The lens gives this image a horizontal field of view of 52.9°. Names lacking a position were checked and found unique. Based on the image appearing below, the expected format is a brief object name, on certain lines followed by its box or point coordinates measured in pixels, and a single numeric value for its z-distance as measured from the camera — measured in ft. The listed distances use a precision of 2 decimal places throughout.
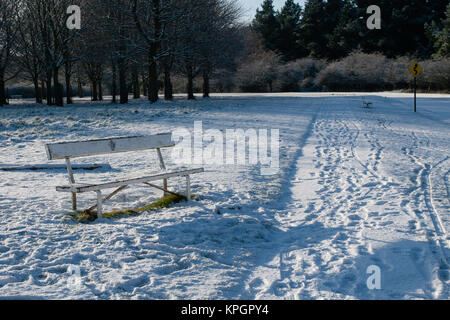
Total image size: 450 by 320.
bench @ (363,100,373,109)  84.40
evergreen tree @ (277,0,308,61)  234.17
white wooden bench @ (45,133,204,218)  18.12
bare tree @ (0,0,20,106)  90.17
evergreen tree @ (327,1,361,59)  203.93
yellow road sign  70.09
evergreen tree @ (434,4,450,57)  168.76
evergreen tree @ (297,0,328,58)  223.10
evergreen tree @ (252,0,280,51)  238.48
